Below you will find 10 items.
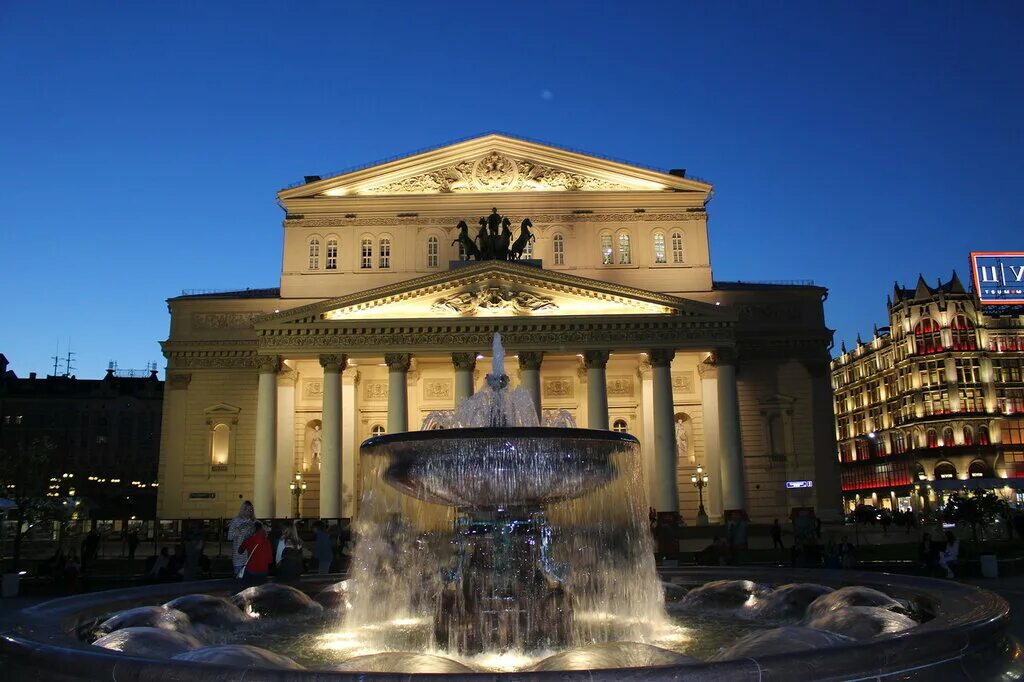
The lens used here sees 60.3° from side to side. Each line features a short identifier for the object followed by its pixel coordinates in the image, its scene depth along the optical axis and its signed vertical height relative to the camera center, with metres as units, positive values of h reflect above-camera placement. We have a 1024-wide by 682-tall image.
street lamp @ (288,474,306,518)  37.19 +0.49
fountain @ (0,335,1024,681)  5.44 -1.01
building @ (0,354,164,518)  69.75 +6.84
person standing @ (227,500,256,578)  13.35 -0.36
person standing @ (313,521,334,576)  18.52 -1.01
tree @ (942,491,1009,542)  26.19 -0.75
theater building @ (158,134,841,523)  34.09 +6.23
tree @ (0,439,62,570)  25.78 +0.91
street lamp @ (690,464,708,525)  36.32 +0.44
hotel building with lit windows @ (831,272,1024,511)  67.50 +7.00
